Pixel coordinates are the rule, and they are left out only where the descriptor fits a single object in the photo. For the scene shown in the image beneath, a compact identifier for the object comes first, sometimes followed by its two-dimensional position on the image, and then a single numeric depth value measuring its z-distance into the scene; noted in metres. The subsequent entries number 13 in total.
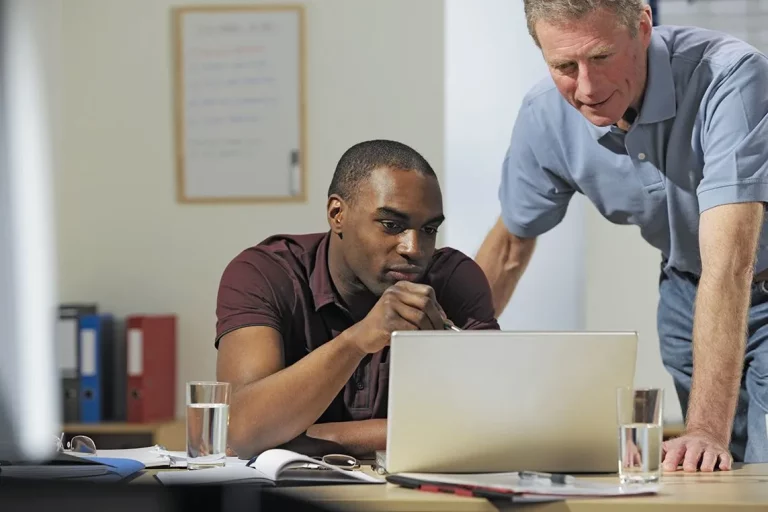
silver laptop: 4.08
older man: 5.64
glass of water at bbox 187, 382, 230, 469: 4.45
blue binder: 7.21
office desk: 3.54
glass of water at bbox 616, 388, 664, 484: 4.06
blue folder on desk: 3.99
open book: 4.00
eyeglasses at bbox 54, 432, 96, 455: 5.02
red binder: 7.20
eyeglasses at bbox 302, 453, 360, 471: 4.59
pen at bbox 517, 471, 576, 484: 3.93
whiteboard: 7.34
